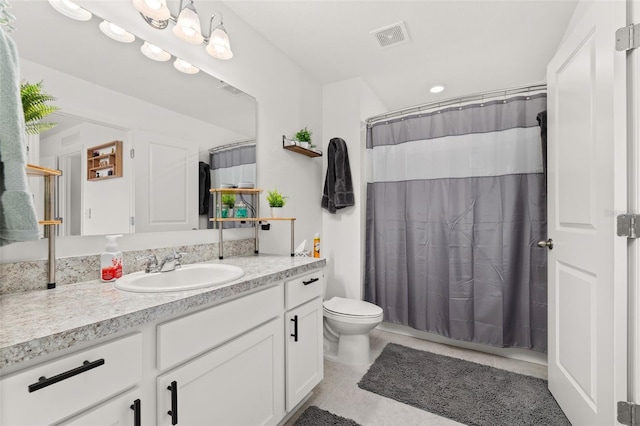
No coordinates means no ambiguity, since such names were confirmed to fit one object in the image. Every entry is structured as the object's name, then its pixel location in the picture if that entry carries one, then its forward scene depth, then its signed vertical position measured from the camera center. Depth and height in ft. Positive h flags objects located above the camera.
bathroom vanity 2.08 -1.36
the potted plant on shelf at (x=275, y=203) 6.24 +0.22
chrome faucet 4.16 -0.75
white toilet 6.49 -2.71
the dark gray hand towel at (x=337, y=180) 8.18 +0.98
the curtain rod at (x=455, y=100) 6.61 +2.89
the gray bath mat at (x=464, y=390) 5.02 -3.61
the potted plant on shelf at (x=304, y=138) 7.46 +1.99
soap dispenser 3.71 -0.65
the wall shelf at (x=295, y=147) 7.18 +1.70
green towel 2.21 +0.37
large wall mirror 3.53 +1.36
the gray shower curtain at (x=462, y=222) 6.58 -0.27
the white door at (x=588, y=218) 3.69 -0.10
